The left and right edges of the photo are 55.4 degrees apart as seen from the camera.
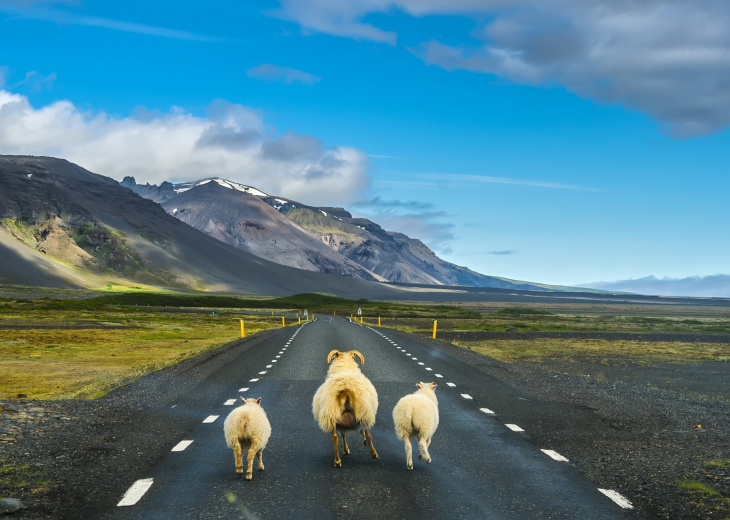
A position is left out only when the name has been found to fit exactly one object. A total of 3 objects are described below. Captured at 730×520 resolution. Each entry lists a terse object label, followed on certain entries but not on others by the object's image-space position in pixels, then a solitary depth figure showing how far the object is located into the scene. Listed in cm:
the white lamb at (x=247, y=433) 859
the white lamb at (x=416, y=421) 901
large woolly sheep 927
